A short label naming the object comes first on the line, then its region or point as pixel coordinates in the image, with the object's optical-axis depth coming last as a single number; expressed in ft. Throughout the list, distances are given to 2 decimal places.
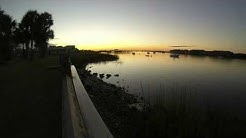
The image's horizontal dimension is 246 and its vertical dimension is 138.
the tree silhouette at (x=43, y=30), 101.16
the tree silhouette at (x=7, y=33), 75.84
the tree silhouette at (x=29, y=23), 98.82
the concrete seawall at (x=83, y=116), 6.69
